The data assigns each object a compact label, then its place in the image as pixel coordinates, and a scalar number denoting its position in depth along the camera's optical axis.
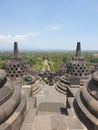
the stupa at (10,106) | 5.34
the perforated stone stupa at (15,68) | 15.98
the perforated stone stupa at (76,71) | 16.08
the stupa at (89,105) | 5.66
